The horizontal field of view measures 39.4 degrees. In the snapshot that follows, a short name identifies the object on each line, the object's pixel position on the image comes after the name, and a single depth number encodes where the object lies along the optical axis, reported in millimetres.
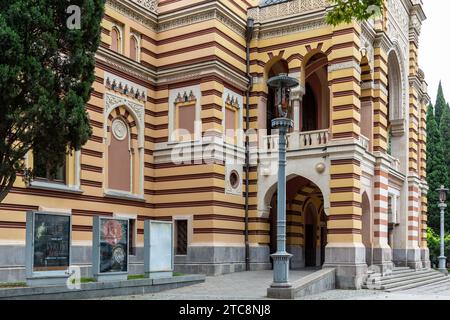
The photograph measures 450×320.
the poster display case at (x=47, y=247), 15797
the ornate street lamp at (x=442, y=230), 36175
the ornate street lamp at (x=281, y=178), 18047
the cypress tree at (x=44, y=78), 14289
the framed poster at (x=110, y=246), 17812
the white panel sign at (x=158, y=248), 19328
